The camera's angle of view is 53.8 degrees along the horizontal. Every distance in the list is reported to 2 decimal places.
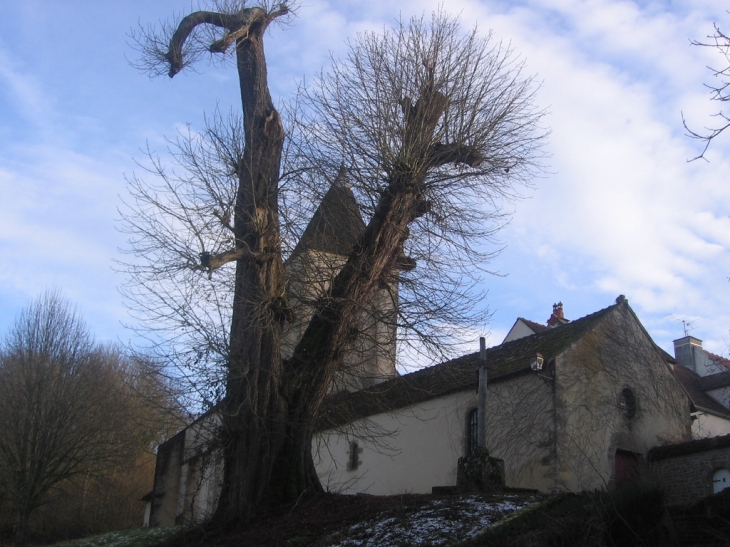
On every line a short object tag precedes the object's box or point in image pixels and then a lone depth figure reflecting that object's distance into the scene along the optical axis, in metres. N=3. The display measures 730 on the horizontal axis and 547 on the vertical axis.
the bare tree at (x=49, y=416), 23.44
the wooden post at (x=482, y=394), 13.67
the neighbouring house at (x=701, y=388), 21.77
